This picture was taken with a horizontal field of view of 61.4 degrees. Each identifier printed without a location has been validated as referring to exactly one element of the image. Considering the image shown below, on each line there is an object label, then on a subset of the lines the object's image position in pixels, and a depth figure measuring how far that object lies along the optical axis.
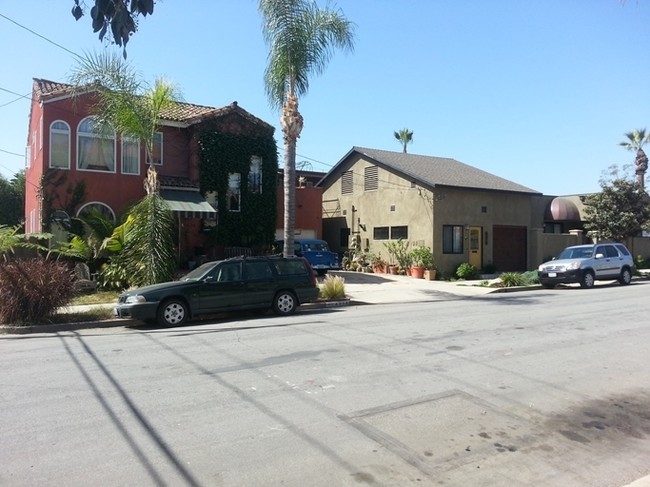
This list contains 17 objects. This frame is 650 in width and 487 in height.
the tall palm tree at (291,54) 17.03
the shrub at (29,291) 12.06
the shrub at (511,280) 21.36
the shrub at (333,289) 16.56
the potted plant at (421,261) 24.59
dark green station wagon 11.99
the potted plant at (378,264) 26.86
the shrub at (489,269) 26.61
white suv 21.19
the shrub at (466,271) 24.81
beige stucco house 25.47
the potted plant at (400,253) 25.75
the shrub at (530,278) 22.26
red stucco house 20.23
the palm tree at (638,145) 42.35
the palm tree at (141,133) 15.79
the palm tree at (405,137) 56.19
